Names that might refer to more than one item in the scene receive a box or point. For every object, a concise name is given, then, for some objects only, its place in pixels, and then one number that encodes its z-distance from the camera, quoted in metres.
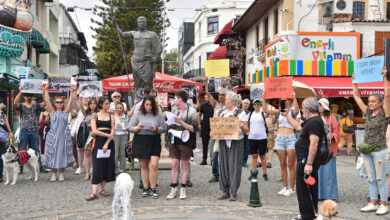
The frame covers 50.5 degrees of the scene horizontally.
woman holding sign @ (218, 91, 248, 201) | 7.10
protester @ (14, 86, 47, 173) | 9.68
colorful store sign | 19.70
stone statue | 10.42
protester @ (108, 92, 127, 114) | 9.14
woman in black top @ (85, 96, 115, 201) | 7.34
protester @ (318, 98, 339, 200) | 7.11
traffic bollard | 6.67
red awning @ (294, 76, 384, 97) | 16.44
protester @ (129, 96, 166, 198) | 7.21
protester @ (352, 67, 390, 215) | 6.36
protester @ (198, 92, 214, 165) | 11.82
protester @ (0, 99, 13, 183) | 9.09
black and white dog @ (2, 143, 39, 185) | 8.67
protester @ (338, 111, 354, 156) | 15.35
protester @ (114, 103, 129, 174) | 9.24
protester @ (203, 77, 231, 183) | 8.34
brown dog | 4.38
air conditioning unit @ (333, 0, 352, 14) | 20.39
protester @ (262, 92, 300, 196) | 7.62
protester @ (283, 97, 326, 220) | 5.27
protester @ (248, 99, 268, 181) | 9.01
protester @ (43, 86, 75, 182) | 9.06
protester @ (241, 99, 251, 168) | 10.45
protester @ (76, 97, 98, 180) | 9.16
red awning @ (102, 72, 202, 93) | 13.70
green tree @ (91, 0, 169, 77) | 35.31
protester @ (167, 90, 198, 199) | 7.31
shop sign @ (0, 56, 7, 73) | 20.14
